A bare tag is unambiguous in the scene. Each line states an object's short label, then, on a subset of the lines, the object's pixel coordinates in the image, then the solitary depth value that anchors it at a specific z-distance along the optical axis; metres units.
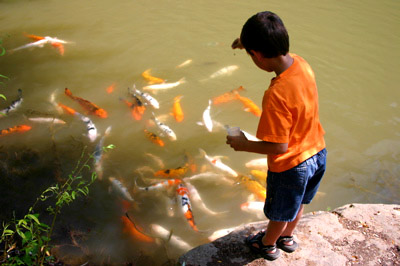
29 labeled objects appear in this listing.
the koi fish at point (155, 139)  5.32
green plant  2.29
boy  2.17
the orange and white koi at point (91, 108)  5.77
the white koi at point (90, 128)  5.35
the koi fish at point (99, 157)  4.77
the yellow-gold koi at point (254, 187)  4.64
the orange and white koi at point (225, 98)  6.31
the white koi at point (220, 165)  4.96
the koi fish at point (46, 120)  5.59
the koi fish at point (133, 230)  3.88
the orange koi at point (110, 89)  6.44
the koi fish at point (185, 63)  7.30
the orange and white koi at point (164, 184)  4.53
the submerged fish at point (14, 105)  5.68
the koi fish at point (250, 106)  6.05
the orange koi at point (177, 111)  5.89
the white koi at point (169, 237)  3.88
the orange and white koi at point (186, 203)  4.17
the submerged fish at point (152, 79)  6.71
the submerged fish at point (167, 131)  5.44
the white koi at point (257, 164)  5.13
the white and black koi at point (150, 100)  6.11
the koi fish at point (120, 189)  4.42
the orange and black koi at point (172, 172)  4.76
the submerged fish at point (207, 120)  5.72
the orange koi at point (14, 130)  5.18
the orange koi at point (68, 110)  5.79
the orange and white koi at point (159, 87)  6.55
